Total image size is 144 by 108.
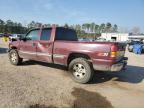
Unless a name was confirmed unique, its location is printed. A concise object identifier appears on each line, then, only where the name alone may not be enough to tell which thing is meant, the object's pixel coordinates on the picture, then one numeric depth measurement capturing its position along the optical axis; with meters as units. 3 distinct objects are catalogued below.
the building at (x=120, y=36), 40.14
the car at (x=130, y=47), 14.03
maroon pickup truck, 3.39
